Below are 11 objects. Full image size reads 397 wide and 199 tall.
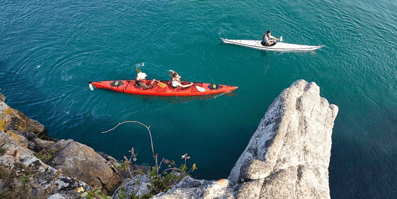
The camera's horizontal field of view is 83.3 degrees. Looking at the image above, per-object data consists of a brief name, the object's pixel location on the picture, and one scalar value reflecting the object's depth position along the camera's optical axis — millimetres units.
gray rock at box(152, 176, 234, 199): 4812
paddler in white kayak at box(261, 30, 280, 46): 13789
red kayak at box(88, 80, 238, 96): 11789
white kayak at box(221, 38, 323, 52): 14078
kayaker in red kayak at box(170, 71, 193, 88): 11475
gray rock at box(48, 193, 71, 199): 5191
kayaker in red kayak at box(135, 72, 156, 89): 11672
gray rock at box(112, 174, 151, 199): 6198
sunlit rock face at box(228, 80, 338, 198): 5227
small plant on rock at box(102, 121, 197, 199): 6051
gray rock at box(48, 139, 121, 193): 7195
